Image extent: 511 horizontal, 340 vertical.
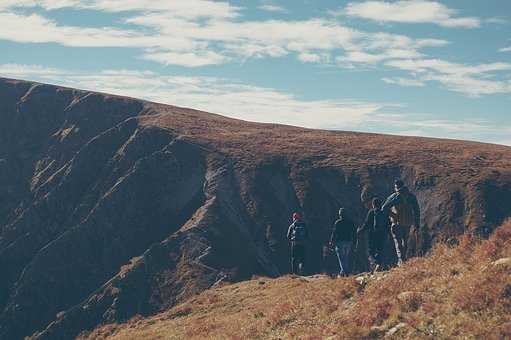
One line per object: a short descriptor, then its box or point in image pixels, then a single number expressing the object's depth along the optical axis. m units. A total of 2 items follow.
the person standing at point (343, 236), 20.80
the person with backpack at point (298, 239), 23.95
